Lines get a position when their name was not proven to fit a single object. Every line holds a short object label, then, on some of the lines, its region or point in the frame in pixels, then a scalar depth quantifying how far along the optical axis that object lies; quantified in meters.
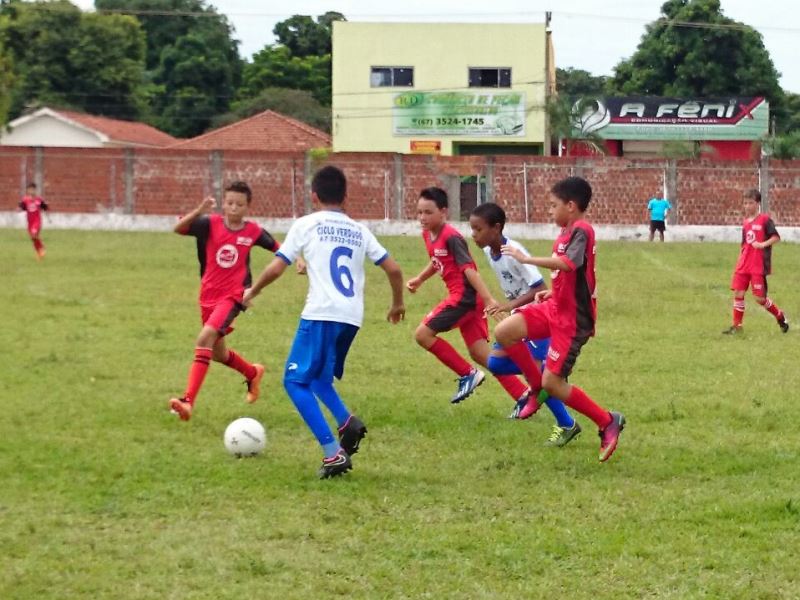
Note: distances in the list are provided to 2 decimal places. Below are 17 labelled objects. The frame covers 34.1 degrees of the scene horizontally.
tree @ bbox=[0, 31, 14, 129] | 43.56
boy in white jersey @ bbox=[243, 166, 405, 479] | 7.28
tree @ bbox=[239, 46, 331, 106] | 73.69
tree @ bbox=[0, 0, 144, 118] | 64.94
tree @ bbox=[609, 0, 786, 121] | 61.81
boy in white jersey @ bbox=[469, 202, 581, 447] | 8.38
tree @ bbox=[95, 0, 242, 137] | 73.06
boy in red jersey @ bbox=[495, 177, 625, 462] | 7.66
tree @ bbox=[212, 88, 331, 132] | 67.25
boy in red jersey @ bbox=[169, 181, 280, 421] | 9.23
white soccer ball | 7.81
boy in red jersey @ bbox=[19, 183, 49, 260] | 26.48
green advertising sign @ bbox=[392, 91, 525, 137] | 50.22
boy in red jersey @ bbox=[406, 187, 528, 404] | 9.27
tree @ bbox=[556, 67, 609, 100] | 68.06
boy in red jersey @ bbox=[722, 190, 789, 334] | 15.08
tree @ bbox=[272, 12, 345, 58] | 76.94
